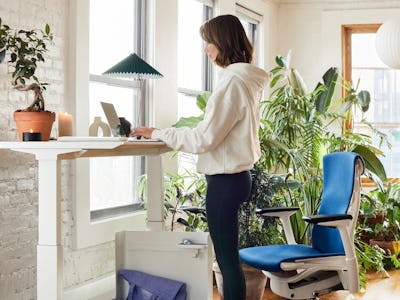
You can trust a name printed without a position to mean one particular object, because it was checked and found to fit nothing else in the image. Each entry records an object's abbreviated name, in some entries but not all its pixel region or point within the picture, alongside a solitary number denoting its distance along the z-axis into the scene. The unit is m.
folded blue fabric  3.87
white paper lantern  6.25
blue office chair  3.77
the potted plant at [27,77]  3.34
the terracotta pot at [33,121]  3.33
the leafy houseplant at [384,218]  6.20
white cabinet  3.88
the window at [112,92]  4.57
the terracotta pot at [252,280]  4.78
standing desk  3.09
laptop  3.54
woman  3.28
